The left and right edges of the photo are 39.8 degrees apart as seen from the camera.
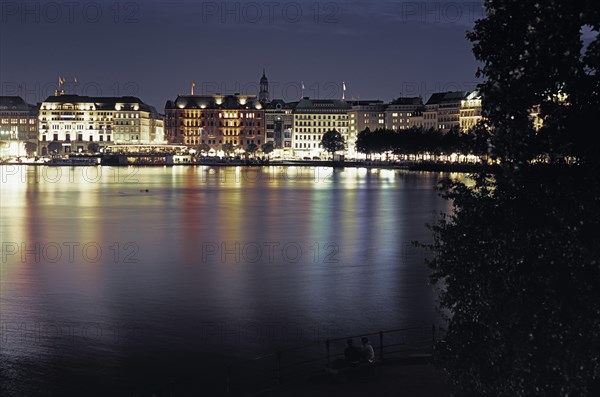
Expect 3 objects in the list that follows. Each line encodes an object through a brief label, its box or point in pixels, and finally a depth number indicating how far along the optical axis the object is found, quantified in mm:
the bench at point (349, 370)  15702
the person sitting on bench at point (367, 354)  16484
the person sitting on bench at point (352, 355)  16250
